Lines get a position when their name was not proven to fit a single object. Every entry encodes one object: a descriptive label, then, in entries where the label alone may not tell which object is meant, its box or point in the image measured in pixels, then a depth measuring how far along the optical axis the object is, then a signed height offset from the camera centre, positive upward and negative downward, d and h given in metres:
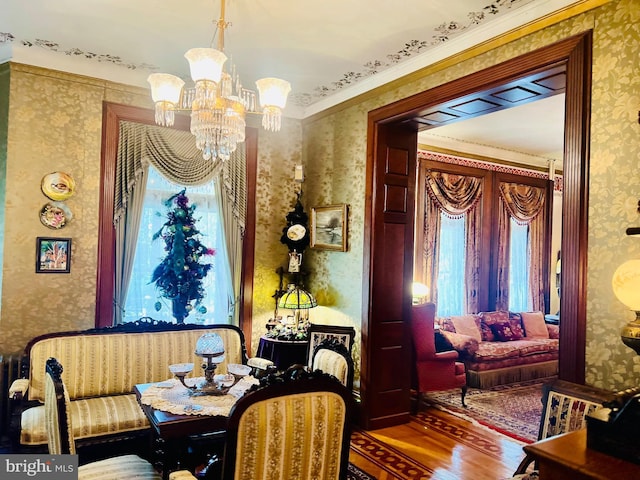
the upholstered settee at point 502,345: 5.66 -1.16
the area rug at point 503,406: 4.42 -1.62
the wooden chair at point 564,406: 2.36 -0.78
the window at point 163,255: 4.57 -0.12
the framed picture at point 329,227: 4.68 +0.23
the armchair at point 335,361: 3.20 -0.79
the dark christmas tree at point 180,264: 4.35 -0.18
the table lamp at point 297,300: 4.62 -0.52
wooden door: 4.29 -0.24
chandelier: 2.61 +0.86
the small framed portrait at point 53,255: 4.03 -0.12
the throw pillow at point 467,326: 6.16 -0.95
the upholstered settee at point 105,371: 3.16 -1.02
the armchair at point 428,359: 4.73 -1.08
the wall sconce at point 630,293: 1.98 -0.15
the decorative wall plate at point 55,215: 4.04 +0.22
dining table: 2.46 -0.91
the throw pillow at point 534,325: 6.68 -0.99
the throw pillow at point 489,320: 6.34 -0.90
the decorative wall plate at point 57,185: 4.04 +0.48
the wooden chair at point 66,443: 2.26 -0.98
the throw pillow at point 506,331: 6.38 -1.04
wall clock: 5.10 +0.19
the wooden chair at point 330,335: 4.38 -0.79
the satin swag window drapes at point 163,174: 4.43 +0.67
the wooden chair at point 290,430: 1.85 -0.74
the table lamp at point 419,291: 6.08 -0.50
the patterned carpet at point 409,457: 3.46 -1.60
